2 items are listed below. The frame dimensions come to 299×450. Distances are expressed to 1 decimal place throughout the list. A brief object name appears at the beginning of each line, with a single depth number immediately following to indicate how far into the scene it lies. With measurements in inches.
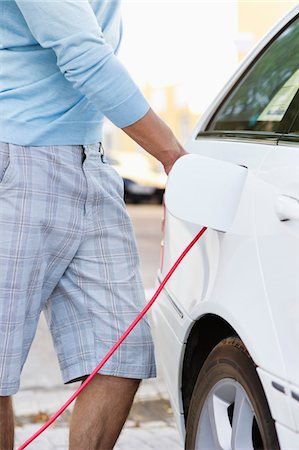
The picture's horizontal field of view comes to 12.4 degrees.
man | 117.2
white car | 103.5
